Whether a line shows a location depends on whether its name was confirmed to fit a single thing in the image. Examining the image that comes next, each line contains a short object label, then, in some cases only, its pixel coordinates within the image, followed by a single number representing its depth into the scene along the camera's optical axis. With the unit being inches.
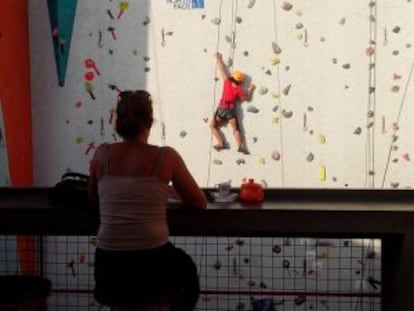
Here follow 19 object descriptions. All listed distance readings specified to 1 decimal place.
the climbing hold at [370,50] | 171.3
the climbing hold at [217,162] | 176.2
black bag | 107.2
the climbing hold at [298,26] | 172.7
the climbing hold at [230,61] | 174.6
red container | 111.0
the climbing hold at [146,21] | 176.2
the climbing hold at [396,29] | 170.7
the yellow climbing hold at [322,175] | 173.9
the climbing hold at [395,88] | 171.5
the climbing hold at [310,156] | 173.9
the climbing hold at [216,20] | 174.4
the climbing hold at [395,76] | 171.3
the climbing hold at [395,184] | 172.4
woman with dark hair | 88.7
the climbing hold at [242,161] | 175.6
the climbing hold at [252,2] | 173.5
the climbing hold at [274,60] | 173.6
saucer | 109.5
